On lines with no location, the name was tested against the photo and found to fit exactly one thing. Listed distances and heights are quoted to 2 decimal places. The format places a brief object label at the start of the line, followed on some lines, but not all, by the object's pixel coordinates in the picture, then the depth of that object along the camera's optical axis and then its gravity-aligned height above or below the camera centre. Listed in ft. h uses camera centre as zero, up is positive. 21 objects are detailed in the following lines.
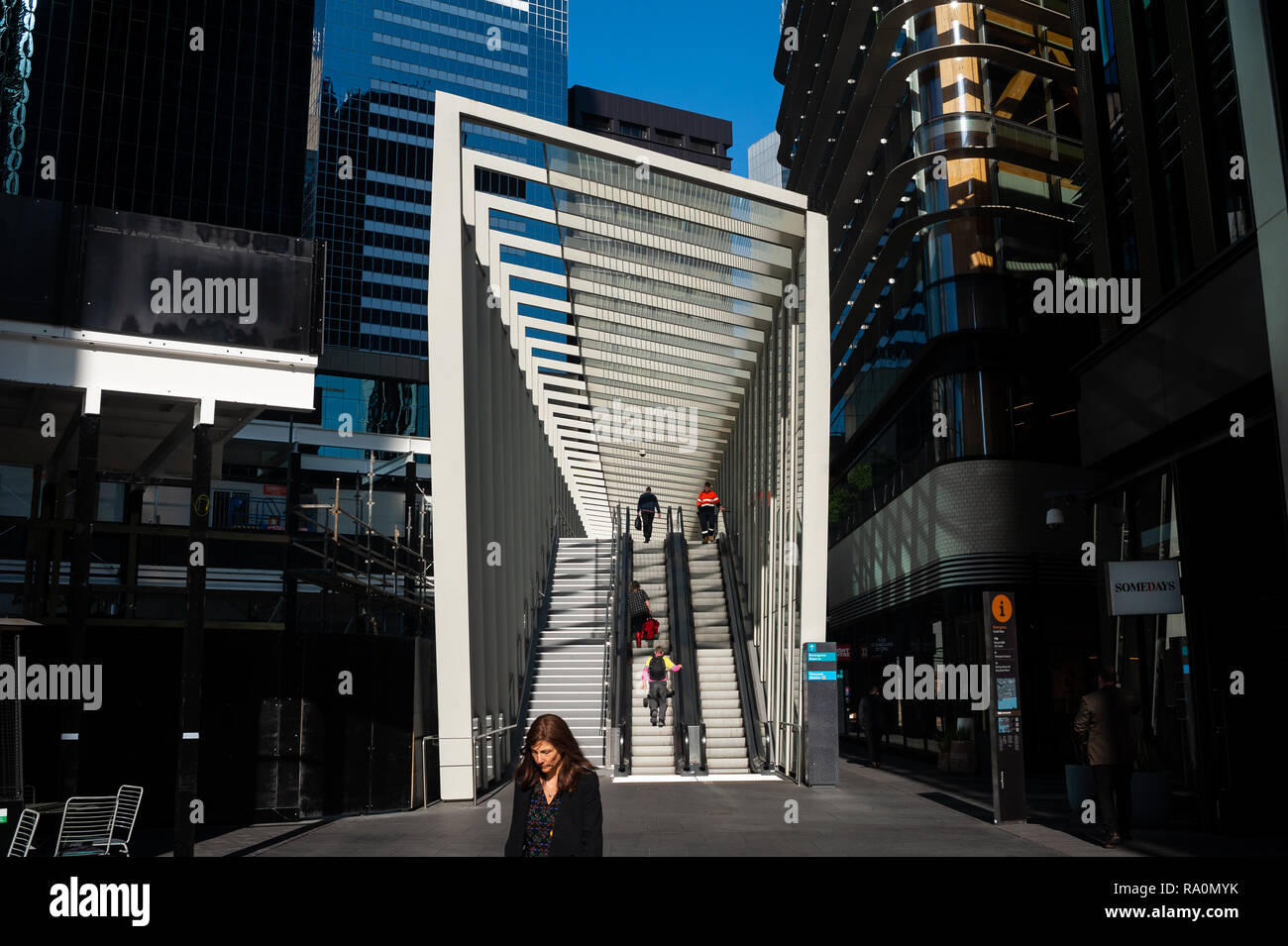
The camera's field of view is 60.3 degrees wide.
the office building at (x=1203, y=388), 37.42 +8.99
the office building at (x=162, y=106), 207.21 +102.74
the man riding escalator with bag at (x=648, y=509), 97.35 +11.00
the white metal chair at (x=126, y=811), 30.86 -4.84
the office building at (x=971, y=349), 69.15 +18.81
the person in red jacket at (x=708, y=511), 92.38 +10.10
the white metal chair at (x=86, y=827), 28.17 -5.10
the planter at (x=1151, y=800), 40.04 -6.19
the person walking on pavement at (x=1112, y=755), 34.58 -3.97
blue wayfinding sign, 53.42 -3.74
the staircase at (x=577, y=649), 66.08 -0.87
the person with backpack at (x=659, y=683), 62.54 -2.77
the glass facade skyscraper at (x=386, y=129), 289.94 +139.51
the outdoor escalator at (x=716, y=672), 62.49 -2.40
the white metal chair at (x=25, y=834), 27.63 -4.91
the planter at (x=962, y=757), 67.87 -7.75
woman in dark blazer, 15.72 -2.39
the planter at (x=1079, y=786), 40.68 -5.73
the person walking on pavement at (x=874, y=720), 75.31 -6.05
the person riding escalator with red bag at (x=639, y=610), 71.77 +1.56
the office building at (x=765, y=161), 538.88 +239.13
